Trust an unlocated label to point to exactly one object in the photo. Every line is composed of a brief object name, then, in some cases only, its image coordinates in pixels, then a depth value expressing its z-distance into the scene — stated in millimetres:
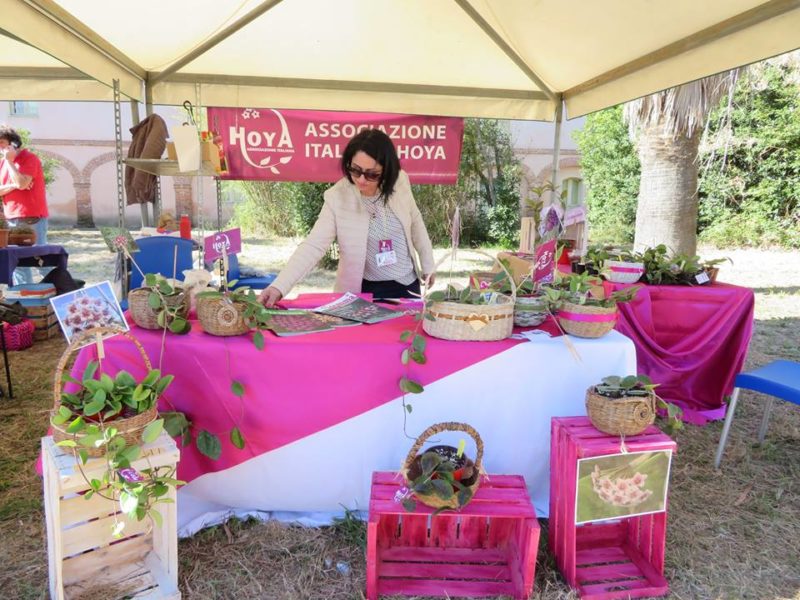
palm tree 5207
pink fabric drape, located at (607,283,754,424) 3025
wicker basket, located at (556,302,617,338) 1913
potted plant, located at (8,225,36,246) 4492
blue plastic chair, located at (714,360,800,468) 2324
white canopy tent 2537
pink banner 4504
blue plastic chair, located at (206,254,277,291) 3930
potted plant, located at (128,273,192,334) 1852
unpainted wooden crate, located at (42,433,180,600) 1497
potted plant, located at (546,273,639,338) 1917
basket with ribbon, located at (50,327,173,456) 1423
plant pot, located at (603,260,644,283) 3035
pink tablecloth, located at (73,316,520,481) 1824
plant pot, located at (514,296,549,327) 2037
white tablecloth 1891
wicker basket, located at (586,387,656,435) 1671
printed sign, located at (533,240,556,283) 2189
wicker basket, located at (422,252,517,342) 1842
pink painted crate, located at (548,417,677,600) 1688
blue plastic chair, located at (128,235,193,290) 3471
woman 2445
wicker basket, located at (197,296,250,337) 1839
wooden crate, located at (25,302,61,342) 4410
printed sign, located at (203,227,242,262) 2080
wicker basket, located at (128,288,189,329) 1893
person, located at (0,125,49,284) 4777
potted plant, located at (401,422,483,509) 1575
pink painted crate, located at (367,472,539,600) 1617
